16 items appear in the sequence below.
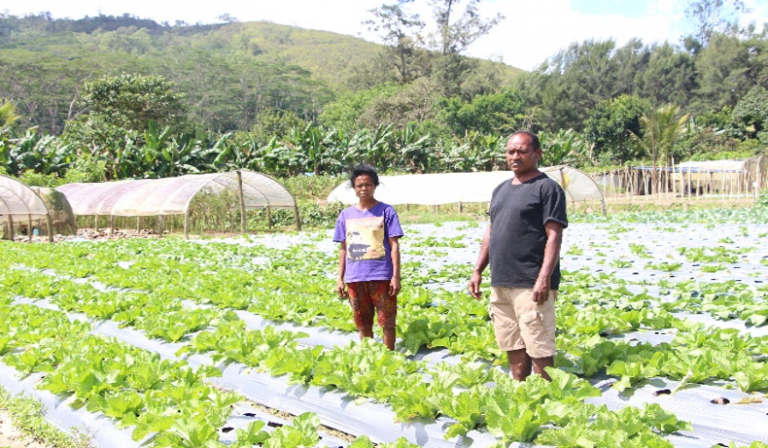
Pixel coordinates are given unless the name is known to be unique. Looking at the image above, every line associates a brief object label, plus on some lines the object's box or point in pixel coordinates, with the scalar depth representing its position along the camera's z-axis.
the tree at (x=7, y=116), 30.80
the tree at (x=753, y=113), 40.12
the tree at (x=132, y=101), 34.94
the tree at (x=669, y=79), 54.78
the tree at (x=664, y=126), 30.19
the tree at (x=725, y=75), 50.44
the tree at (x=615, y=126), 41.00
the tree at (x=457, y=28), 53.72
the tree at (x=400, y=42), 55.91
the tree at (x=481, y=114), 43.00
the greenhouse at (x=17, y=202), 18.22
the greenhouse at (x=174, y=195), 18.38
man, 3.29
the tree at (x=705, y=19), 62.47
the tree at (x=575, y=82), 51.00
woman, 4.39
